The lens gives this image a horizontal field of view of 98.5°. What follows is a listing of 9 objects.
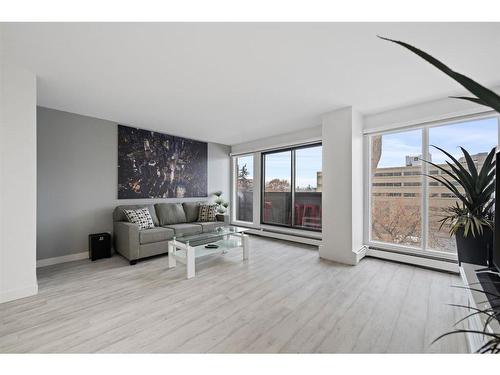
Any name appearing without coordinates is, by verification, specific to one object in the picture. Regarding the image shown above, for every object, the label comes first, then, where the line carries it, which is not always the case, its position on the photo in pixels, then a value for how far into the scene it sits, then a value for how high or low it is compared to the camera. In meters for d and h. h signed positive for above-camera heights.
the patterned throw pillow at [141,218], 3.67 -0.51
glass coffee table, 2.84 -0.89
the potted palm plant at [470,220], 2.19 -0.33
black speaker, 3.46 -0.93
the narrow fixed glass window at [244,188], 5.91 +0.01
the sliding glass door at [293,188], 4.65 +0.01
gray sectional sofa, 3.30 -0.72
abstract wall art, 4.12 +0.50
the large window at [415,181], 2.94 +0.13
